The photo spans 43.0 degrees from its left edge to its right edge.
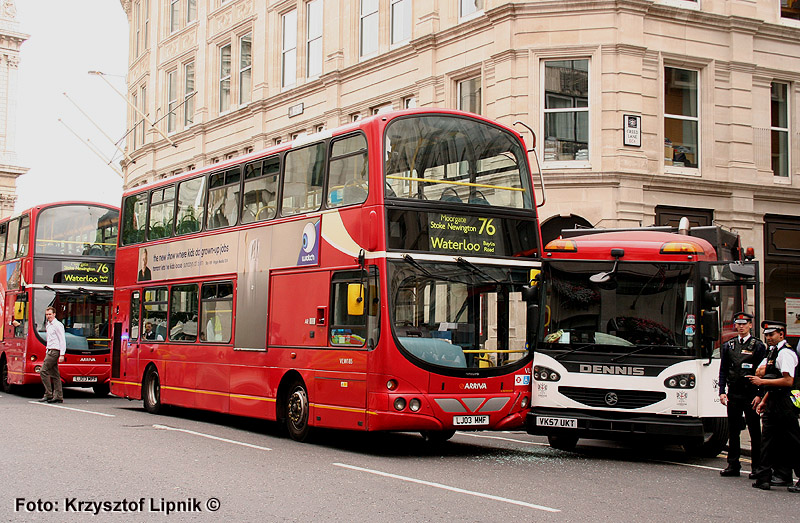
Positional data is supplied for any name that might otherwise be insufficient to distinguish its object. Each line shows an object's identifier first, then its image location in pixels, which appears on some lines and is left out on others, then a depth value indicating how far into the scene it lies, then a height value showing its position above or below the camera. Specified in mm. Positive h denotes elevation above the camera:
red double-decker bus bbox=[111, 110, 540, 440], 12258 +886
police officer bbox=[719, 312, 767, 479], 11086 -332
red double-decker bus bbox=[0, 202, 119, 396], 23781 +1264
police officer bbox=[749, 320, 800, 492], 10422 -609
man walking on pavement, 21016 -242
